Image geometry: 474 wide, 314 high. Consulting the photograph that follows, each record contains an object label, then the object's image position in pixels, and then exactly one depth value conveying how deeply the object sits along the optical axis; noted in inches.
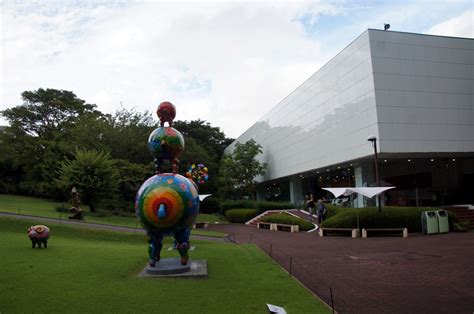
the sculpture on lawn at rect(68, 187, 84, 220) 1041.5
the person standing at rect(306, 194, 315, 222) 1100.5
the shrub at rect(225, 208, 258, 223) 1489.9
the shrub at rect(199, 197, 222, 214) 1942.7
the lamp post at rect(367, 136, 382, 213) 936.8
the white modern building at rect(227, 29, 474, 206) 1054.4
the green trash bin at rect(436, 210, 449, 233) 810.2
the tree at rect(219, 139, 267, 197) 1908.2
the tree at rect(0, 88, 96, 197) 1937.7
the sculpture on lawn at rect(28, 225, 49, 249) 549.6
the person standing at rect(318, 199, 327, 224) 1041.5
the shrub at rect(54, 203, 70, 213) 1233.9
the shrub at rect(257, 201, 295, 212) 1518.2
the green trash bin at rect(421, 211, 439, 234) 793.6
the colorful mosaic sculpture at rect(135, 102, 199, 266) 390.9
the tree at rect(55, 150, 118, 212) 1256.2
